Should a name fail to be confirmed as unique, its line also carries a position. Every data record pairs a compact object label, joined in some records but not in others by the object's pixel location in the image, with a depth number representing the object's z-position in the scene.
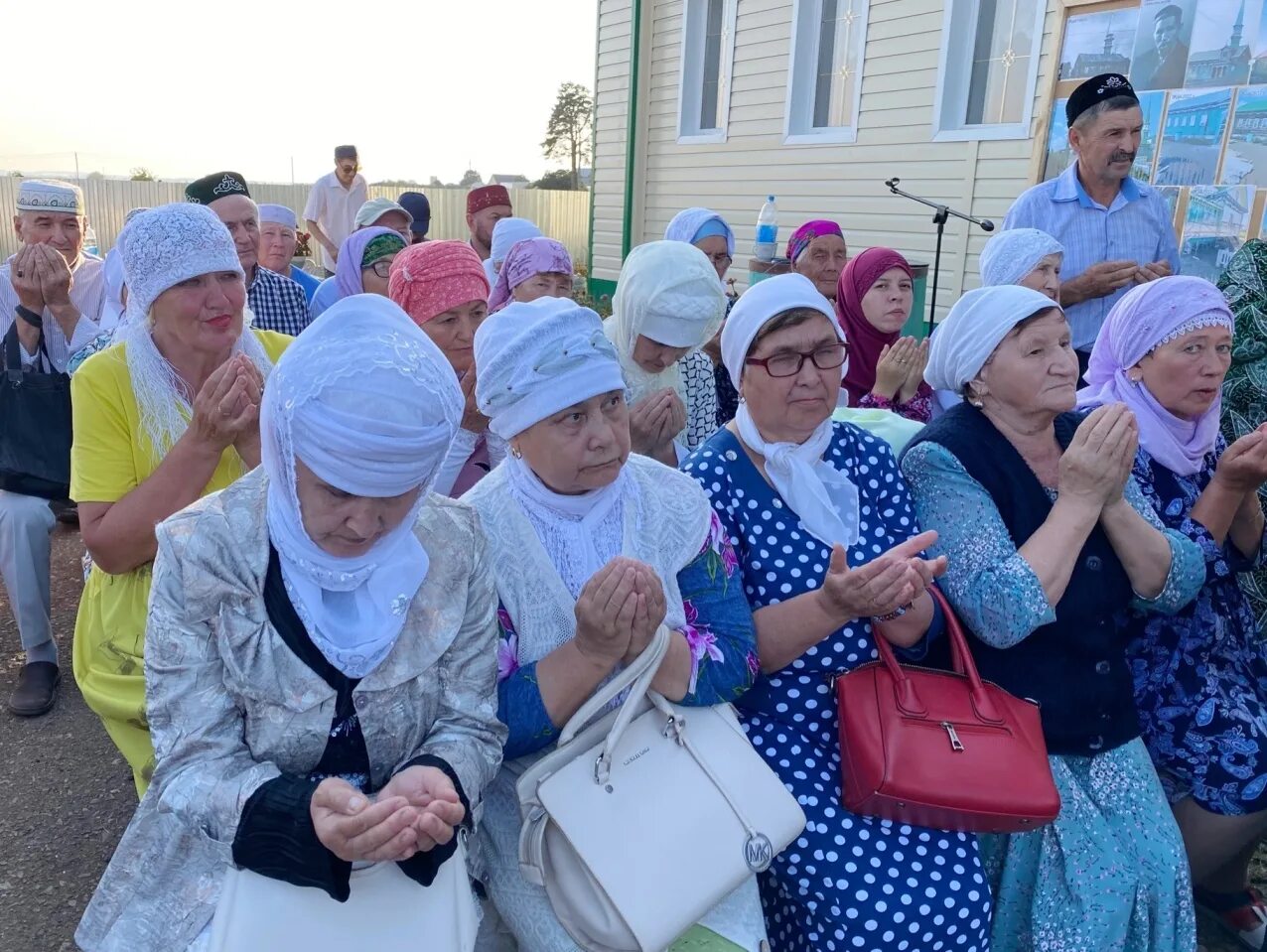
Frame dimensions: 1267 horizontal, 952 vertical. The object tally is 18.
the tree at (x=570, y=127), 45.72
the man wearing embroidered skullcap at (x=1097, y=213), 4.08
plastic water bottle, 8.46
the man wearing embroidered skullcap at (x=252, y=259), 4.31
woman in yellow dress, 2.23
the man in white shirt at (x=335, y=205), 9.89
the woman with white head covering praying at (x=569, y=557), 1.84
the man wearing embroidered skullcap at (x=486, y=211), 6.56
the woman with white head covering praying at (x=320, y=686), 1.50
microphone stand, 5.80
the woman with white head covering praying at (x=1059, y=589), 2.18
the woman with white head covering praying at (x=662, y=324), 3.02
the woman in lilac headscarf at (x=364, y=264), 4.82
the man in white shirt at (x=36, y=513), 3.72
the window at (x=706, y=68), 10.13
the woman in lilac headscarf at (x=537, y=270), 4.13
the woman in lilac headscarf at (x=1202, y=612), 2.51
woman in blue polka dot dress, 1.97
